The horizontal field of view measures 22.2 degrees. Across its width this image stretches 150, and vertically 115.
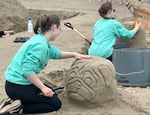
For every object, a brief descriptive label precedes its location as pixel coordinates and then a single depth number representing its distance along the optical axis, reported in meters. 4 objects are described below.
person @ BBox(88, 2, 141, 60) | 5.22
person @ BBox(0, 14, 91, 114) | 3.52
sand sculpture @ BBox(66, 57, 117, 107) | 3.80
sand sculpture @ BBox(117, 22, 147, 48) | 5.78
